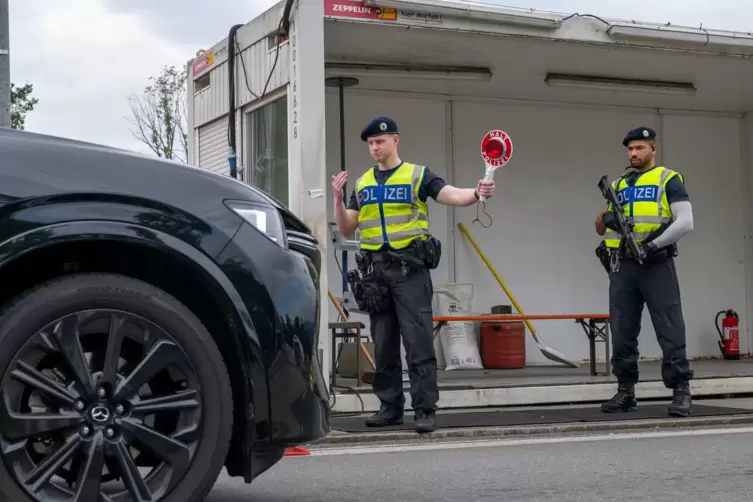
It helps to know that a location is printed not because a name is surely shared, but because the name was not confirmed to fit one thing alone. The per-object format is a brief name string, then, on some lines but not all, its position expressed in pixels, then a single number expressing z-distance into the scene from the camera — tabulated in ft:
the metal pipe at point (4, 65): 24.21
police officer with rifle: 24.88
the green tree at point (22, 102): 158.51
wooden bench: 32.09
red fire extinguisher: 41.04
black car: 10.28
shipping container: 27.50
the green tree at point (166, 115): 123.44
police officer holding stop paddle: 21.93
